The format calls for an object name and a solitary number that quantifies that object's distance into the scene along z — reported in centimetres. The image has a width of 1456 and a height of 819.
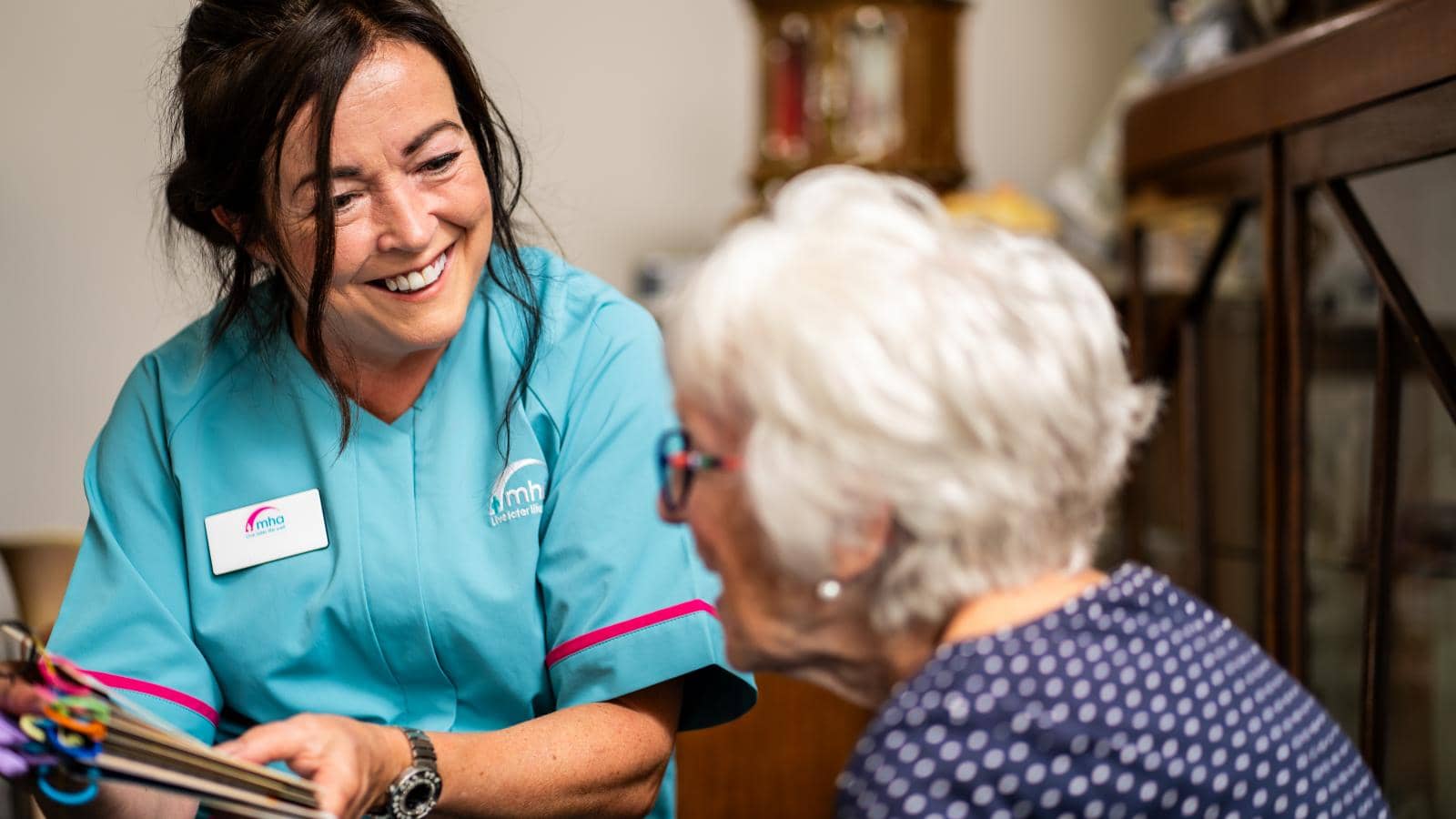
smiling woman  120
